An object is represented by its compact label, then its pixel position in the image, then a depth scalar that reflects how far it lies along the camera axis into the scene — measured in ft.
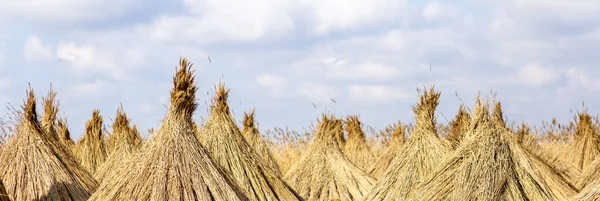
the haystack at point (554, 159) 58.85
